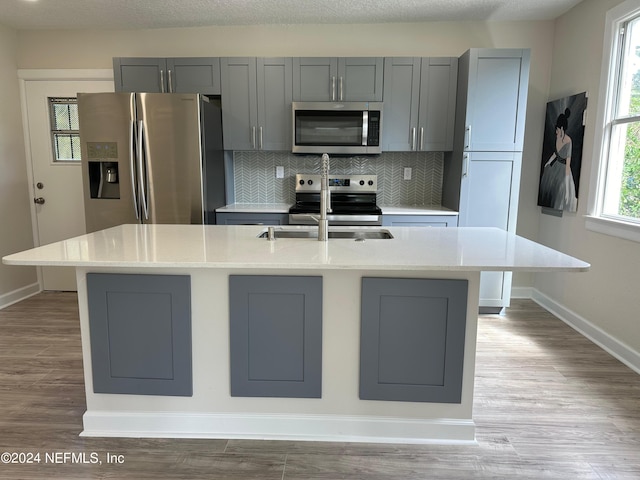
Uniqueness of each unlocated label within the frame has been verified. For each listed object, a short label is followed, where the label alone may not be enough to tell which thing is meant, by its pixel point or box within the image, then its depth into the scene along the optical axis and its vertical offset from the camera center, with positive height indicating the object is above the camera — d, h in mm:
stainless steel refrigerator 3250 +122
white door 3986 -71
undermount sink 2393 -324
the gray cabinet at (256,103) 3637 +619
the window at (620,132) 2812 +329
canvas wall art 3351 +212
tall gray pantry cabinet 3357 +290
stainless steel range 4008 -133
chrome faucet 1997 -125
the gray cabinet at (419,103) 3586 +628
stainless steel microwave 3600 +395
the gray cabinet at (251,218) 3598 -369
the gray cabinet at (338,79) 3602 +823
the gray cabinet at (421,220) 3523 -361
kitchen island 1824 -745
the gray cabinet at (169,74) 3643 +851
